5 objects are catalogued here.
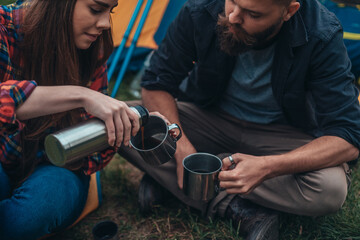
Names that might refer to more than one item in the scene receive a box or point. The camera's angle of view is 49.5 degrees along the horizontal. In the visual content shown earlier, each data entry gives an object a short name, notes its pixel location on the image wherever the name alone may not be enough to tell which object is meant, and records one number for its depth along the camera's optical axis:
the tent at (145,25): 3.34
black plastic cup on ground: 1.80
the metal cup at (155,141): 1.60
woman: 1.38
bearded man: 1.83
